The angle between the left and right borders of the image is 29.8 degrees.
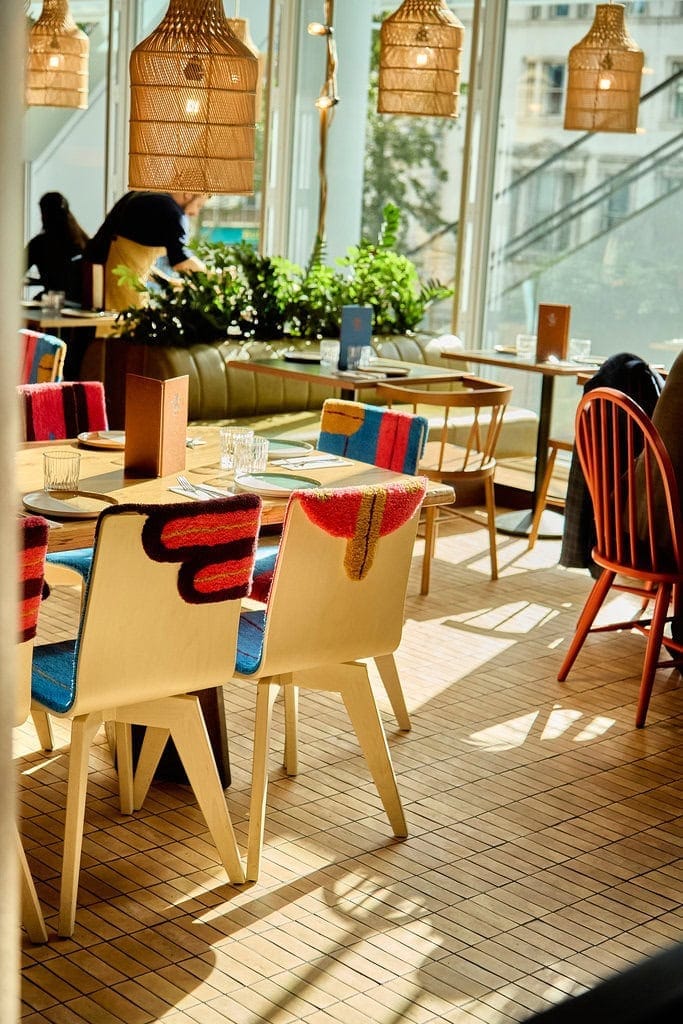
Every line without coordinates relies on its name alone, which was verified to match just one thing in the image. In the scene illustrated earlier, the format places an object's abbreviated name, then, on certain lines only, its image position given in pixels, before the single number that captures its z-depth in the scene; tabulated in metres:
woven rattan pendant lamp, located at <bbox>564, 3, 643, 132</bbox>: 6.61
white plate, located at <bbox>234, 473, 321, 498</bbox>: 3.30
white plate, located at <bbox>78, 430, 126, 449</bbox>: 3.75
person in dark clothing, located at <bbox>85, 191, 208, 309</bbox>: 7.73
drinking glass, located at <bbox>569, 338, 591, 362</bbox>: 6.68
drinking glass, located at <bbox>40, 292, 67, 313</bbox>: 7.92
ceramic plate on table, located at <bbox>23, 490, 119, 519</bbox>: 2.95
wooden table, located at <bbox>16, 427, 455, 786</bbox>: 3.26
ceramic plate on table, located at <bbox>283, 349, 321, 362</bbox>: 6.35
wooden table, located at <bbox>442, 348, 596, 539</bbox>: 6.45
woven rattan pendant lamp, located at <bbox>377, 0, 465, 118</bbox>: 5.54
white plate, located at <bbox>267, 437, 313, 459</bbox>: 3.80
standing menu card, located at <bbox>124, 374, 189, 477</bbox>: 3.41
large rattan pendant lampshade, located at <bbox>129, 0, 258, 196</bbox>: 3.37
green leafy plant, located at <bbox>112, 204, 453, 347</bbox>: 6.79
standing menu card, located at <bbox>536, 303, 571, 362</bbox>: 6.71
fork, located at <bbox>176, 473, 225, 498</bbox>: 3.28
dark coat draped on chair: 4.77
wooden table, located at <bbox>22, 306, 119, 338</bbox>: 7.56
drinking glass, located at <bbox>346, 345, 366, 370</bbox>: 6.03
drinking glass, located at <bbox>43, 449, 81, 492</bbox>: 3.20
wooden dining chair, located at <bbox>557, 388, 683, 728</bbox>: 4.11
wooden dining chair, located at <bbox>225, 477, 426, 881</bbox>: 2.90
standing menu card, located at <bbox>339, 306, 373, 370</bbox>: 5.95
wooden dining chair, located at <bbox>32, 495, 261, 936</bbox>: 2.61
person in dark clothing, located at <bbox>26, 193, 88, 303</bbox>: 8.84
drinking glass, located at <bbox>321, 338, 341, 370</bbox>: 6.20
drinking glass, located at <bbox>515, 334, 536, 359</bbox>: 6.84
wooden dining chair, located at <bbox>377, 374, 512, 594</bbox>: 5.33
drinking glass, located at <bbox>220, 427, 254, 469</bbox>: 3.52
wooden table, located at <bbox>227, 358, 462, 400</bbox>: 5.74
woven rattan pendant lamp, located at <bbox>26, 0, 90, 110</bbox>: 7.32
